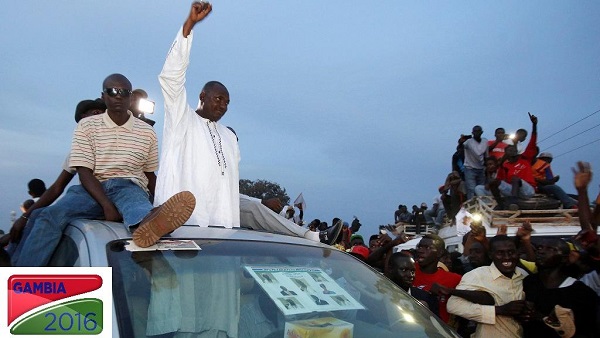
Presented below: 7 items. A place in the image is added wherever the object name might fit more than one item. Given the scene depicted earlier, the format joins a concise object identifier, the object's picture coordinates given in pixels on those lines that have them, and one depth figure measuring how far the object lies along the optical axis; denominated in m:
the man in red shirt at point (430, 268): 4.13
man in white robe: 3.03
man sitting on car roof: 2.41
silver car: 1.87
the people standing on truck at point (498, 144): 9.52
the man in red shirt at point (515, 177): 8.22
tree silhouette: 32.87
